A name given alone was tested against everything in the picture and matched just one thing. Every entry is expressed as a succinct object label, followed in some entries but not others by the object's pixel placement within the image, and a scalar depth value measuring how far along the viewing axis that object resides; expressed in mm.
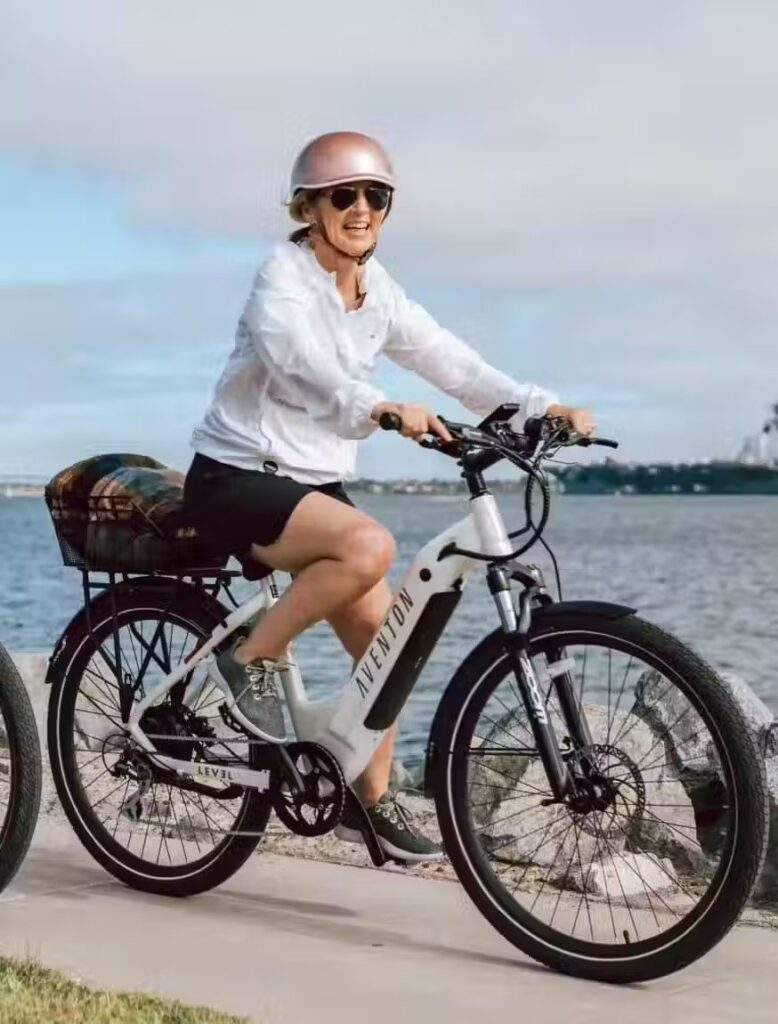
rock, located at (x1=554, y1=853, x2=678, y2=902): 5383
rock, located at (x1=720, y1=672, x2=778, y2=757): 6957
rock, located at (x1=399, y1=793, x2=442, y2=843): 7125
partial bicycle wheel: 5391
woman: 5117
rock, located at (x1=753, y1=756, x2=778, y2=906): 6641
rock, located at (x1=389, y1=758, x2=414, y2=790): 8805
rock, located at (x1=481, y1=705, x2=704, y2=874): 4859
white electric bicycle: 4785
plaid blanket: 5629
